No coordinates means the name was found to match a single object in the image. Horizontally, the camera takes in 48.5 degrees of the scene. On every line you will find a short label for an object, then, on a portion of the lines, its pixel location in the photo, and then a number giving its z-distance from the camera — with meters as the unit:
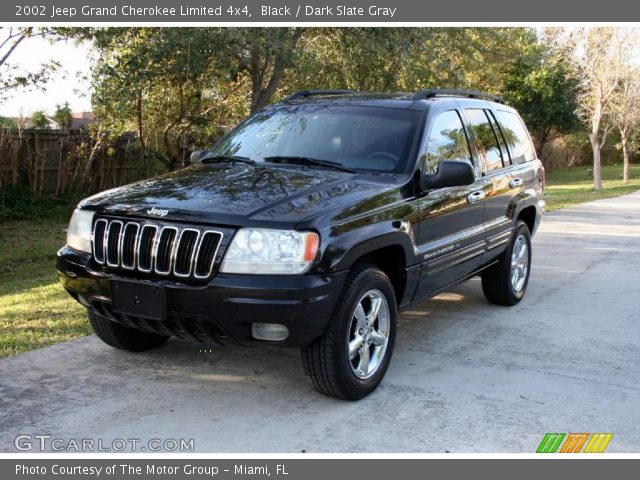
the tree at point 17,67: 9.53
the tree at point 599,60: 22.67
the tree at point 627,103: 23.92
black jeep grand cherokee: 3.90
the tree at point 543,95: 29.81
